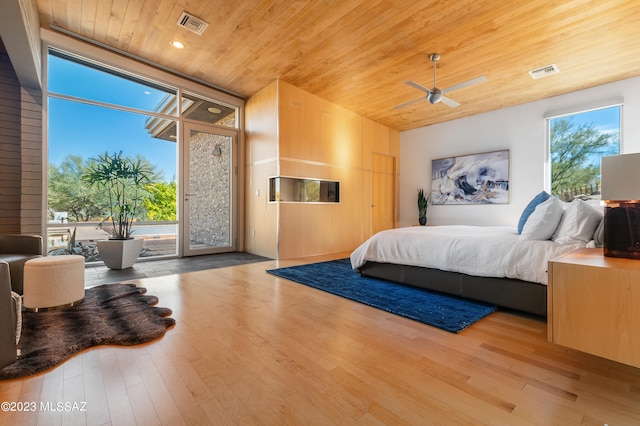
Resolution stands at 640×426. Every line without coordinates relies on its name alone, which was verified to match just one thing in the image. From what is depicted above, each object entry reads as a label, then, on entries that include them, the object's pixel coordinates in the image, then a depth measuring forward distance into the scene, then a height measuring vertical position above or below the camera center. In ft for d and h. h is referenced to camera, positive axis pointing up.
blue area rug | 7.10 -2.69
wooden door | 21.33 +1.50
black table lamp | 4.74 +0.15
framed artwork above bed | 17.79 +2.21
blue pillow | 9.02 +0.17
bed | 7.07 -1.36
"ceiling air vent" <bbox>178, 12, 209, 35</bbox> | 10.39 +7.19
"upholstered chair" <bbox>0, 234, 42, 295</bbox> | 7.69 -1.09
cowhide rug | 5.04 -2.65
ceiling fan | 11.89 +5.38
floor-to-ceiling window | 12.48 +3.43
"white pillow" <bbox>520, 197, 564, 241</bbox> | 7.60 -0.29
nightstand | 4.15 -1.50
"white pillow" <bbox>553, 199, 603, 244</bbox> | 6.92 -0.31
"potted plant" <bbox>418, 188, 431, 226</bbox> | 20.90 +0.31
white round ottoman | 7.14 -1.87
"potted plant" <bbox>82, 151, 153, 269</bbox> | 12.51 +0.74
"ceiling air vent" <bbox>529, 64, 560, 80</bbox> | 12.90 +6.64
